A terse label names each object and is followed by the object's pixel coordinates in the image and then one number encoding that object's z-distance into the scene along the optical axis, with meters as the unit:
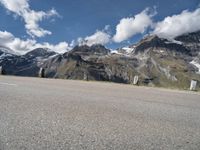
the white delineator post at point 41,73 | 15.04
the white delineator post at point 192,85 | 10.91
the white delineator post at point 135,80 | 12.61
